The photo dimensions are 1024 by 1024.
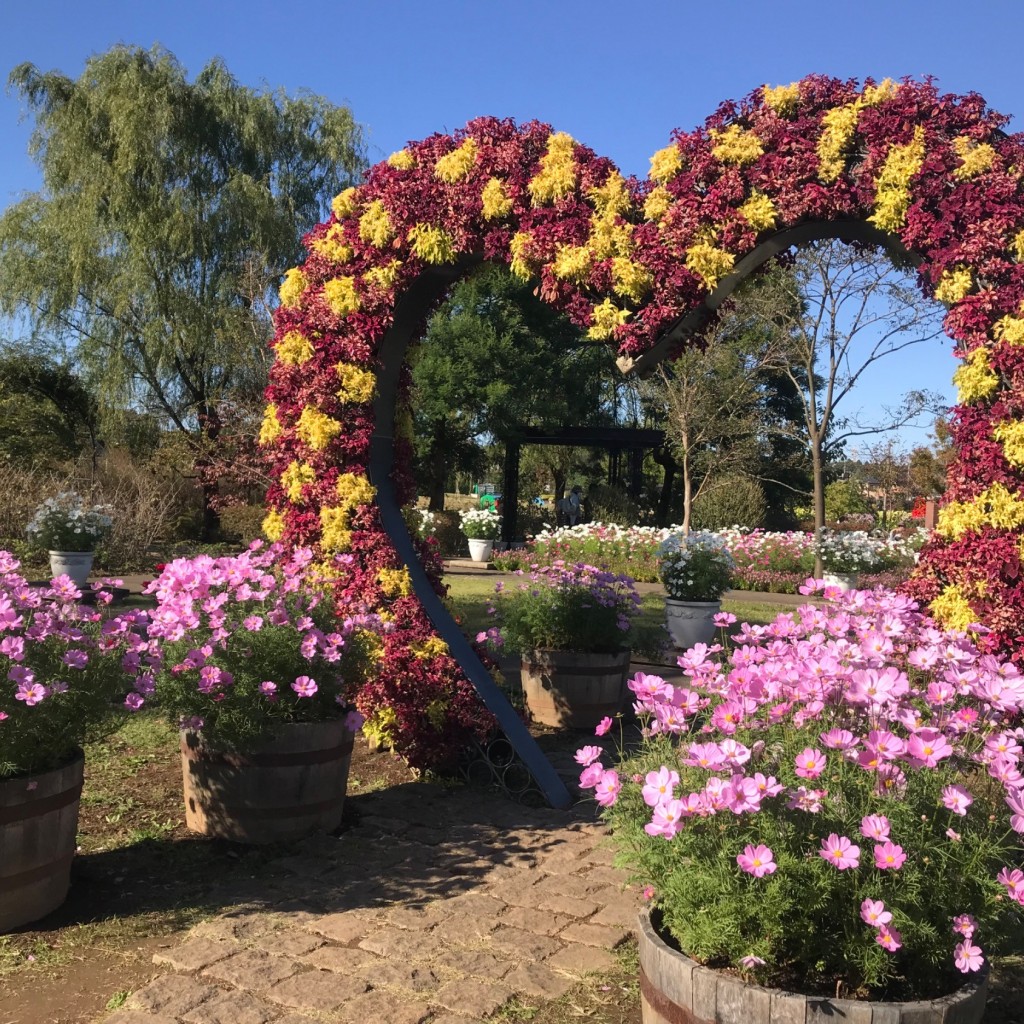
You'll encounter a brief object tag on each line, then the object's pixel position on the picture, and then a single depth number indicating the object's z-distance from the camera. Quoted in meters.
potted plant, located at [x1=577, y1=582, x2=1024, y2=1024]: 2.06
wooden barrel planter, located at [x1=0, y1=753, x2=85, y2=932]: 3.01
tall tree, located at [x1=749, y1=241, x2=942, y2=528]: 15.90
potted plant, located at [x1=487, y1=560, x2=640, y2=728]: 5.96
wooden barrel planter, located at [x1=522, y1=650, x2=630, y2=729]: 5.95
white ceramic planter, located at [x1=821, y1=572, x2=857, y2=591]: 13.68
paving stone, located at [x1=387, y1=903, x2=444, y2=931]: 3.21
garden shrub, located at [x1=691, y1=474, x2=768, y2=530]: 23.88
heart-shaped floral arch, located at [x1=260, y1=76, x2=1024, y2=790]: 3.54
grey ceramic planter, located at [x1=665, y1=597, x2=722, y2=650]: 8.62
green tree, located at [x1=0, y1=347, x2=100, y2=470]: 18.88
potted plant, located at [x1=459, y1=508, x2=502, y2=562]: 19.28
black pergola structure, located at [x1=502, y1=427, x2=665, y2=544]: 21.45
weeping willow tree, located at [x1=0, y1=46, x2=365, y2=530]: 17.41
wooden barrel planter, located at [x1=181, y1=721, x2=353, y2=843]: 3.82
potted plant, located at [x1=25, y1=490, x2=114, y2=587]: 11.66
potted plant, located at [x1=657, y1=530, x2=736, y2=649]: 8.63
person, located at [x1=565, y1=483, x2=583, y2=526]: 23.17
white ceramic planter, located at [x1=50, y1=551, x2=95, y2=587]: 11.60
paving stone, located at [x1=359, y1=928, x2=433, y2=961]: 2.98
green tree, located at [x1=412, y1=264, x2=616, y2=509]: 21.88
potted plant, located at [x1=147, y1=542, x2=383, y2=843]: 3.69
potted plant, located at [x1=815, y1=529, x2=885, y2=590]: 14.84
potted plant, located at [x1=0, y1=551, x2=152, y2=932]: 3.01
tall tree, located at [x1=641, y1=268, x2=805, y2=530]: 22.27
